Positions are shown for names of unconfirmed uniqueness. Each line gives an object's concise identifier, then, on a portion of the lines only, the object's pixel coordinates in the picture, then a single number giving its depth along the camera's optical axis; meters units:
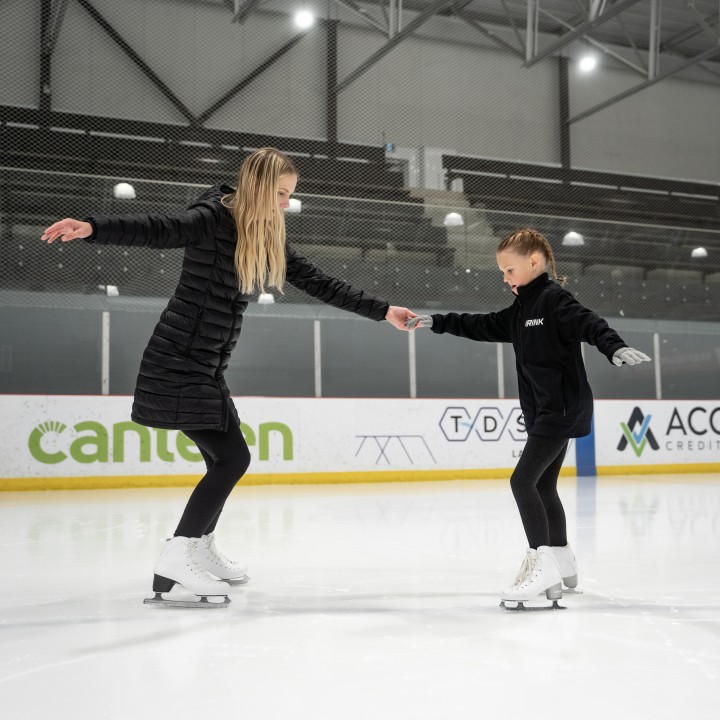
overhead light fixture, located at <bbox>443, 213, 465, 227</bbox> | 9.91
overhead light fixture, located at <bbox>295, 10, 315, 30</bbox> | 10.81
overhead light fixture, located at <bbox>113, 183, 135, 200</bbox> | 8.78
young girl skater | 2.12
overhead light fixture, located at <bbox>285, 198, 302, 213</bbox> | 9.35
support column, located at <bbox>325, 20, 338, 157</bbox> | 11.19
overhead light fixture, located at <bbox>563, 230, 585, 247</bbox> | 10.38
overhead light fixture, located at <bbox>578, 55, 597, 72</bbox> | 11.55
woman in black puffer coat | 2.09
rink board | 7.46
